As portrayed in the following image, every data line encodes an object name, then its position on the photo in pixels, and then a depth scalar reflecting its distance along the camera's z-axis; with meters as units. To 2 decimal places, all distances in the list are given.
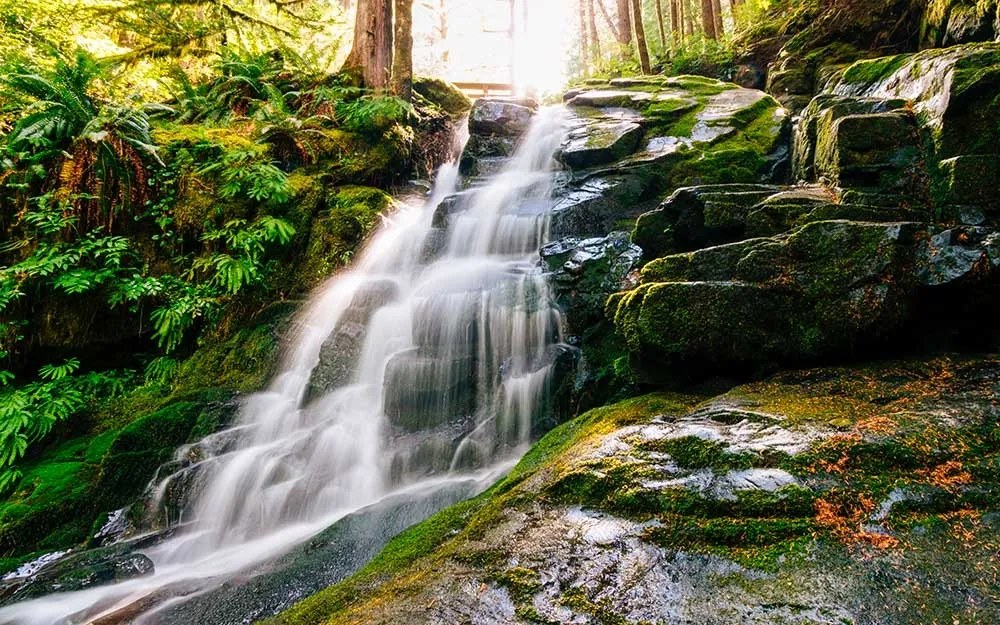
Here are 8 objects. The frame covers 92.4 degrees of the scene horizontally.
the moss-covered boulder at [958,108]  3.28
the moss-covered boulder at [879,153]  3.68
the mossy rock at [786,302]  2.77
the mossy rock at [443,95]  12.61
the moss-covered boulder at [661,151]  6.79
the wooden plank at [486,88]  21.22
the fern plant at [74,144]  6.48
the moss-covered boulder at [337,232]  7.46
